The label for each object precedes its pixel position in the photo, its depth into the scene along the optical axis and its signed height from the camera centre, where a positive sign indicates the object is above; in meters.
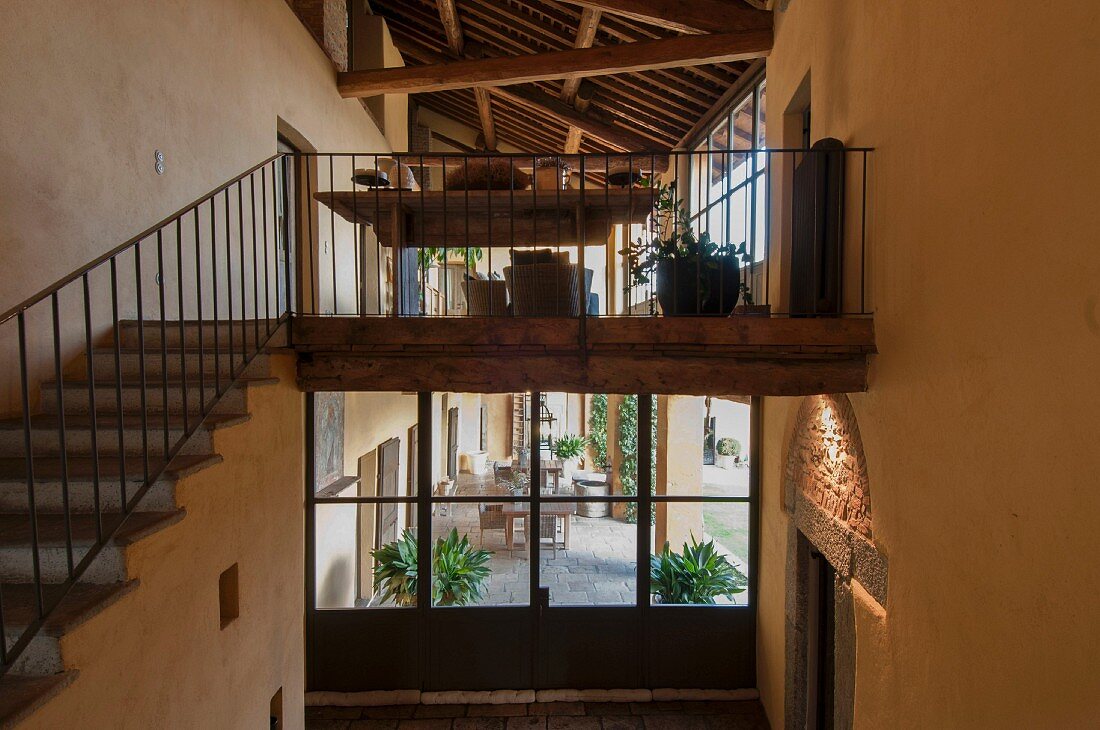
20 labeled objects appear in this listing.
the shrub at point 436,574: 5.18 -1.93
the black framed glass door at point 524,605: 5.08 -2.18
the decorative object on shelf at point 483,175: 3.89 +1.09
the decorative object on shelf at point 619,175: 4.14 +1.14
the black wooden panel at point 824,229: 3.18 +0.60
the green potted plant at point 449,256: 7.92 +1.44
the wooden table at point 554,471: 5.90 -1.26
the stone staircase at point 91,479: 1.64 -0.48
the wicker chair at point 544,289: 3.72 +0.33
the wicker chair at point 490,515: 5.31 -1.47
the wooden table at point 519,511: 5.31 -1.44
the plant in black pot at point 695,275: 3.32 +0.38
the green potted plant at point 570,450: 10.79 -1.87
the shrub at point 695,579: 5.23 -1.99
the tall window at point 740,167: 5.28 +1.65
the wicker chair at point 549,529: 5.38 -1.60
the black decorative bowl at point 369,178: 3.99 +1.09
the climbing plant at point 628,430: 8.05 -1.20
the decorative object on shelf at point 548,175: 4.40 +1.22
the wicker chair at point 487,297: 3.92 +0.30
